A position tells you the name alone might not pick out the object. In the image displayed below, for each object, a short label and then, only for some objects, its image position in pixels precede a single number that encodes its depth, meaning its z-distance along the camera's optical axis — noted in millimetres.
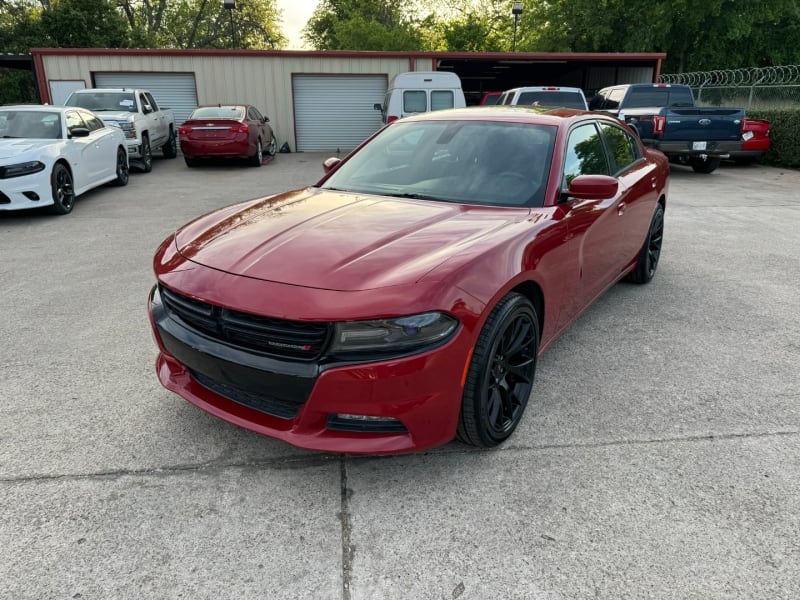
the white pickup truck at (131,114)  12766
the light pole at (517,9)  30641
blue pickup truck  11734
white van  14406
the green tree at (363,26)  36531
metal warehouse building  17453
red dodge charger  2279
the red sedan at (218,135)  13664
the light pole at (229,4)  26938
